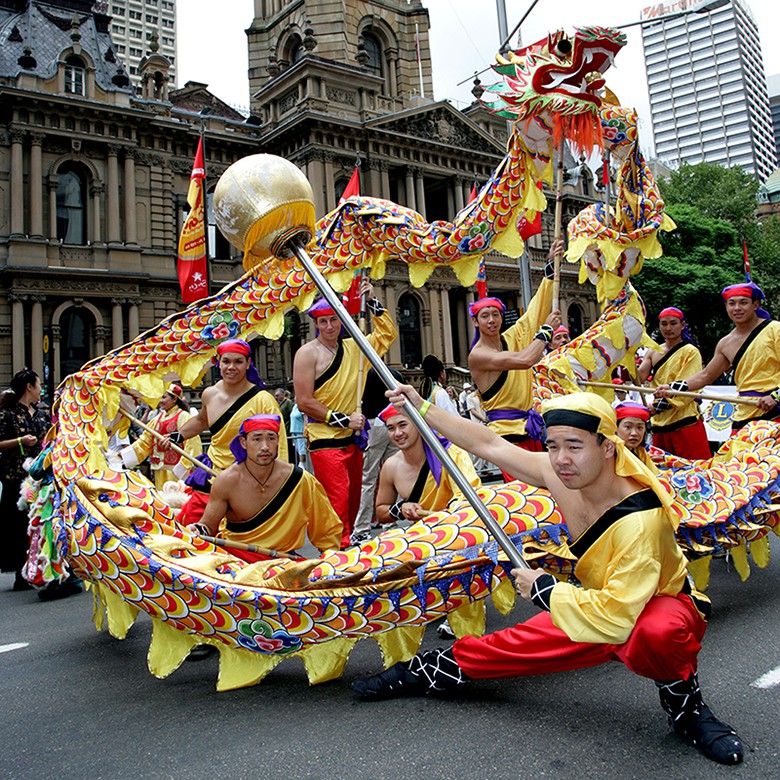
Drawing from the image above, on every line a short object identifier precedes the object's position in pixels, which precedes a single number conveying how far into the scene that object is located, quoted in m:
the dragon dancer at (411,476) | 4.21
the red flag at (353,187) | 8.13
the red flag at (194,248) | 9.15
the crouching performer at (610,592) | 2.47
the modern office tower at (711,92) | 110.19
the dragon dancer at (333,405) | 4.90
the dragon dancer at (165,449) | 5.53
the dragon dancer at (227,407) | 4.65
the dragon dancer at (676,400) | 6.48
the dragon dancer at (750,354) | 5.39
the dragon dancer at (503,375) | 5.16
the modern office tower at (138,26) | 91.88
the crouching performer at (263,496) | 3.88
